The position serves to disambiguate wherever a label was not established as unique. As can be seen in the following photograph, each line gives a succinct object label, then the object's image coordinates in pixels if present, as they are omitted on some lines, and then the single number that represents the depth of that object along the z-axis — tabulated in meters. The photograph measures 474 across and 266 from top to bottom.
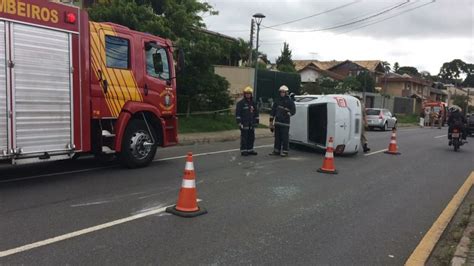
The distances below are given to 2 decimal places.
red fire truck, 7.03
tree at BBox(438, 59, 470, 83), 140.75
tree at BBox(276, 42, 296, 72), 54.17
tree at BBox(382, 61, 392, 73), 71.32
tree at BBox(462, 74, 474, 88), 145.25
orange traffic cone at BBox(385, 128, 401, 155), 14.32
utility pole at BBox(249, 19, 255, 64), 22.66
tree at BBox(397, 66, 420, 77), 128.25
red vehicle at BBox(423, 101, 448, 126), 39.22
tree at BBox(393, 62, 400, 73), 120.04
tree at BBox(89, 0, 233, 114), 15.51
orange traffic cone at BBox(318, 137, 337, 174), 9.95
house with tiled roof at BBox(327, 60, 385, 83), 68.32
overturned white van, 12.68
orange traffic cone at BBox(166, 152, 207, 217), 6.05
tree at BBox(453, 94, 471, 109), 81.62
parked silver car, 28.39
